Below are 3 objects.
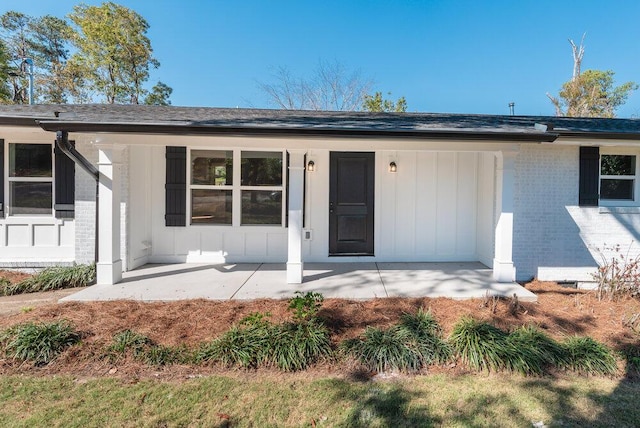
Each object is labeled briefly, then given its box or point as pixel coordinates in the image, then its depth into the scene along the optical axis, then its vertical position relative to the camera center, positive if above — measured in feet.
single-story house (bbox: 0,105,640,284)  16.51 +1.17
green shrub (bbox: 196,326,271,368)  10.30 -4.50
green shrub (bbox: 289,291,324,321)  12.17 -3.77
